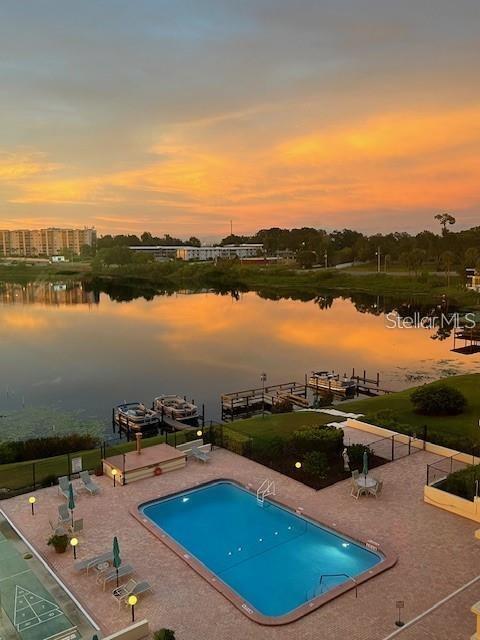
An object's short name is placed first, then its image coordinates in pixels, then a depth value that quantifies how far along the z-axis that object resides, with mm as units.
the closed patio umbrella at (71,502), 15562
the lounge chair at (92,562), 13312
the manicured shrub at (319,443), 20125
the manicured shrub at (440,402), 26609
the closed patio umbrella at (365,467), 17406
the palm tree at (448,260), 105919
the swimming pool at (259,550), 12906
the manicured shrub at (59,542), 14367
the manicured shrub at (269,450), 20625
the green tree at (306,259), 151750
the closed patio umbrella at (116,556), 12643
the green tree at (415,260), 113706
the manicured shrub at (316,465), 18797
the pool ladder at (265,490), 17406
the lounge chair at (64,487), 17792
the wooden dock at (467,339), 51312
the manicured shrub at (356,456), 19531
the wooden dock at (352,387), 38562
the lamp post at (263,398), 36306
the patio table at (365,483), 17250
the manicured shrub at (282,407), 34156
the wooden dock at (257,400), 35469
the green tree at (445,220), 144375
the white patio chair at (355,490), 17344
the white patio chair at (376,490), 17281
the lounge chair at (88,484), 17797
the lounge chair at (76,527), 15116
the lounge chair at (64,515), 15422
